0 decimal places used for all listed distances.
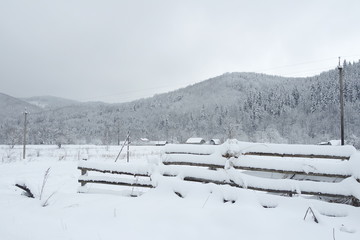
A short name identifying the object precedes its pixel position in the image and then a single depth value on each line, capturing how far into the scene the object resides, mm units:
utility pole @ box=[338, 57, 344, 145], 16019
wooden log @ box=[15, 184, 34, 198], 5384
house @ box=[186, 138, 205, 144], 82125
